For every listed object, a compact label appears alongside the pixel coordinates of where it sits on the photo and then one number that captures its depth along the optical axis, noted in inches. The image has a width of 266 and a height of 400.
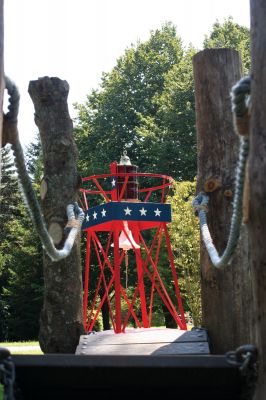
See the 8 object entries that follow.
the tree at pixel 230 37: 1130.8
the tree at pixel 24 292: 1262.3
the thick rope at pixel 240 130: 139.7
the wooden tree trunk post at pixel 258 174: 133.1
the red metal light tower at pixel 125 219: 328.8
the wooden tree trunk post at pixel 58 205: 286.7
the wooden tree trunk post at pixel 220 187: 243.3
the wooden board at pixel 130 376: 130.9
